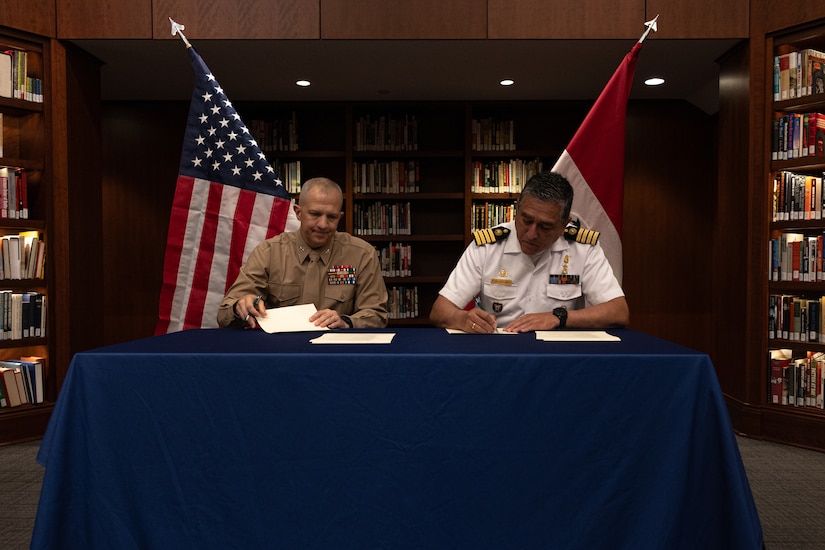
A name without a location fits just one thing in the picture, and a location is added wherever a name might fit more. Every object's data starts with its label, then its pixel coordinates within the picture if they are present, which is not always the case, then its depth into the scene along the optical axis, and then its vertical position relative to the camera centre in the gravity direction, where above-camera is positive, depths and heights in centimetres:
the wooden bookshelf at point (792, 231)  317 +16
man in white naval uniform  217 -3
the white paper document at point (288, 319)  183 -19
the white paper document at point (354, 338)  155 -22
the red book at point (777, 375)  327 -66
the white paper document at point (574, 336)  159 -22
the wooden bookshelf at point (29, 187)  324 +43
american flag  299 +28
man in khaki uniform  247 -3
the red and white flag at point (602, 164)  306 +52
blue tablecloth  132 -45
